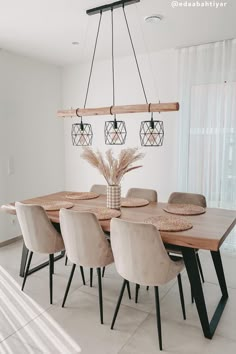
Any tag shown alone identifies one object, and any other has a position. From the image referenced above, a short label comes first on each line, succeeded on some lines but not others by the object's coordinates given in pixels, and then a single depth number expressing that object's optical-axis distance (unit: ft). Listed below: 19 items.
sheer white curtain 11.87
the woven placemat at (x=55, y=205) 9.29
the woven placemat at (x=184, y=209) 8.66
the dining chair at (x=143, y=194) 11.11
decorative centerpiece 9.22
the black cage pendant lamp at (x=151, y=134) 8.60
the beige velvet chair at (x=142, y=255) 6.57
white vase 9.39
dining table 6.56
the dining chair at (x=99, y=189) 12.28
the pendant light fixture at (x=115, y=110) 8.18
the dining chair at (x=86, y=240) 7.50
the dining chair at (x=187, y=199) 10.05
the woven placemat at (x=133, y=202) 9.67
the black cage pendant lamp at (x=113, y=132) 9.03
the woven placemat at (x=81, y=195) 10.93
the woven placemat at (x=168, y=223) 7.05
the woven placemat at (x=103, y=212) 8.23
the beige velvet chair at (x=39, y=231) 8.58
